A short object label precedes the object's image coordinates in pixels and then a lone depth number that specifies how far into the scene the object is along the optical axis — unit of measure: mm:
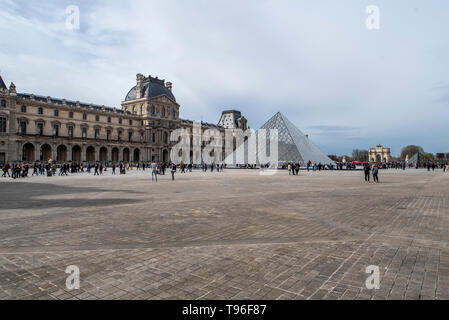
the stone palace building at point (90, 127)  44781
